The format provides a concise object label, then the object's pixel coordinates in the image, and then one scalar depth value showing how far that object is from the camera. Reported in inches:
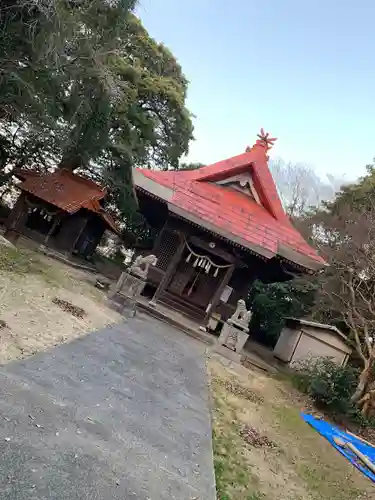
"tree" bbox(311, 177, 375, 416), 593.0
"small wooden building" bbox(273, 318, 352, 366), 824.9
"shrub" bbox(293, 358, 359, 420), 487.2
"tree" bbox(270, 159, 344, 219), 1605.6
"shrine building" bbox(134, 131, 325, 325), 578.2
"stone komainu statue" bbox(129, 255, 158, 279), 553.3
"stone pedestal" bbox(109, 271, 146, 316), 531.8
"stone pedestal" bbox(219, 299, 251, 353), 541.0
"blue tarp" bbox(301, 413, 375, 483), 331.2
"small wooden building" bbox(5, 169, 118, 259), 818.2
